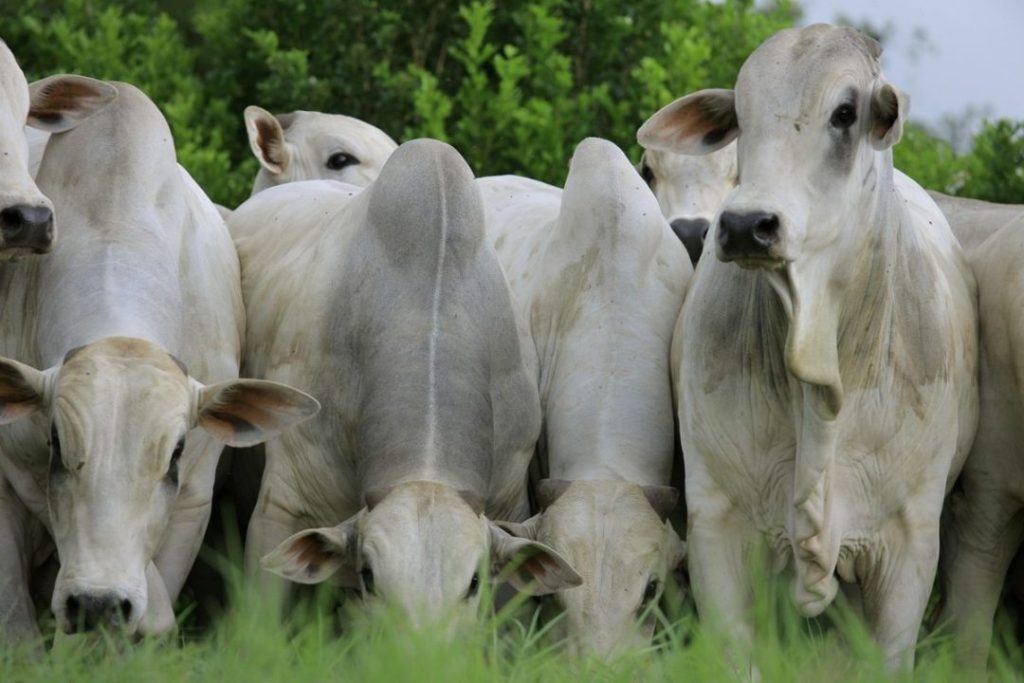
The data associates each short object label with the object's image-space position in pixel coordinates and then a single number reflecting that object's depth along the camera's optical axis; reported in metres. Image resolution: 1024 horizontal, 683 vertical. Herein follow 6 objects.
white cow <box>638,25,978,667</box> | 11.93
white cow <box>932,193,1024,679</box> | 13.46
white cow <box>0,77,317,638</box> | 11.98
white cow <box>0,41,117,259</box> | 12.23
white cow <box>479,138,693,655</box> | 12.98
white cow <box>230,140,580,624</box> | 12.52
